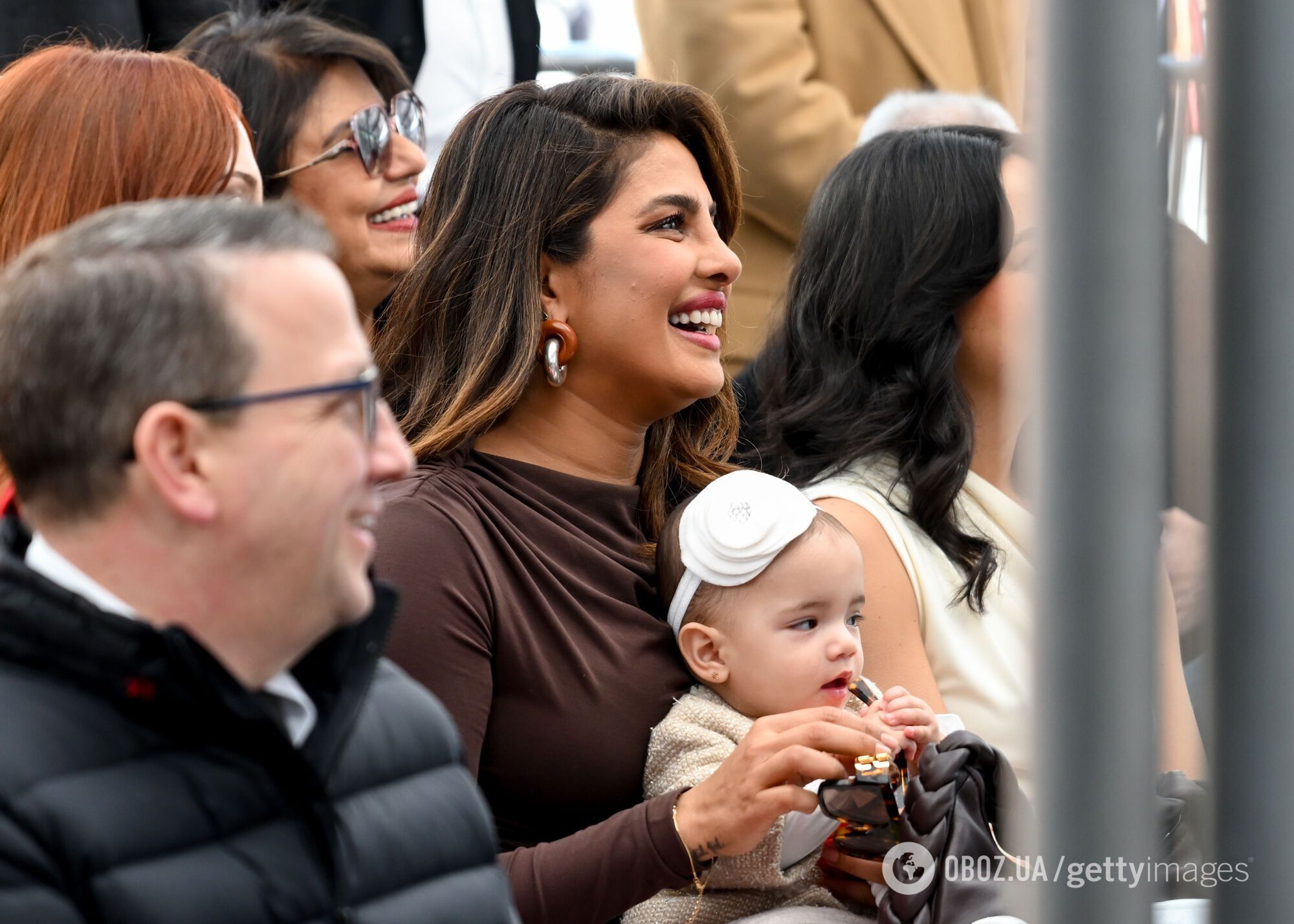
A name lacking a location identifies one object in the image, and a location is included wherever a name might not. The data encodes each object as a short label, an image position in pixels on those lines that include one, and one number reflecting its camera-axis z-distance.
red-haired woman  4.84
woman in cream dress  5.81
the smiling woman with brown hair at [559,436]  4.67
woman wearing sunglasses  7.47
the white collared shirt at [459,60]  8.70
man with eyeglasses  2.70
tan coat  8.36
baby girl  4.89
